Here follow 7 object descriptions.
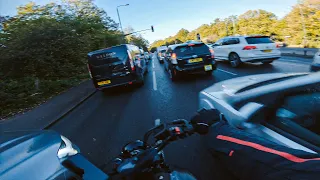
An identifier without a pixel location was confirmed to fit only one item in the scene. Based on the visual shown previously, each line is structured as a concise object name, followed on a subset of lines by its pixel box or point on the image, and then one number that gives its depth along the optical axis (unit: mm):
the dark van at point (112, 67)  8539
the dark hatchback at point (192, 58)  8758
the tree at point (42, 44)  11406
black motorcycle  1234
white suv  10305
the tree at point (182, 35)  120200
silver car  1619
